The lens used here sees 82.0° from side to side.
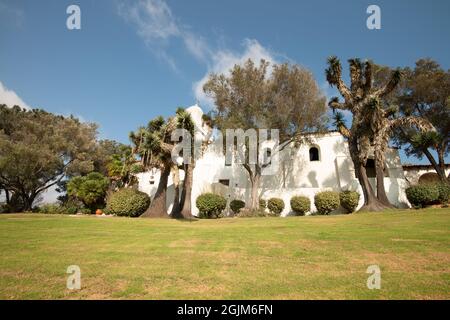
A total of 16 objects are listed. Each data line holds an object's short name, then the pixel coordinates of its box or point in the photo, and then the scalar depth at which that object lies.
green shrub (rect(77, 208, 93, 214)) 27.06
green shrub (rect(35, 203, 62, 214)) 27.64
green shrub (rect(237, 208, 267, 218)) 21.27
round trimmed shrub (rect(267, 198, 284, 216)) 22.60
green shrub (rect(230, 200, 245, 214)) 23.42
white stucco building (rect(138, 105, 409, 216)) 25.05
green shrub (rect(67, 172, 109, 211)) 26.91
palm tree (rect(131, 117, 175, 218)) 19.75
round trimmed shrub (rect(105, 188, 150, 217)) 21.28
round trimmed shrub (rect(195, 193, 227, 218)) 21.97
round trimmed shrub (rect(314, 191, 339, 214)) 21.16
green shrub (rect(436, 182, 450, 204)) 19.34
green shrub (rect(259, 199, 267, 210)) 23.32
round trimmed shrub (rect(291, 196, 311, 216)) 21.94
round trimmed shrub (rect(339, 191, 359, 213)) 20.91
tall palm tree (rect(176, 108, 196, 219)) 19.05
